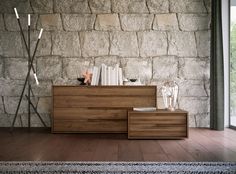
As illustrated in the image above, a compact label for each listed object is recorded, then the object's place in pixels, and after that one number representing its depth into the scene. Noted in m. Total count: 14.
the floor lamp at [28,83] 4.63
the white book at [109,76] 4.56
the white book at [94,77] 4.54
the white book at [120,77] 4.59
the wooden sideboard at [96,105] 4.33
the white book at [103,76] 4.55
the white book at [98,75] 4.56
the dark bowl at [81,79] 4.56
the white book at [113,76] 4.57
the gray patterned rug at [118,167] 2.40
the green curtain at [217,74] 4.64
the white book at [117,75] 4.58
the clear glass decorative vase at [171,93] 4.14
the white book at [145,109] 4.01
